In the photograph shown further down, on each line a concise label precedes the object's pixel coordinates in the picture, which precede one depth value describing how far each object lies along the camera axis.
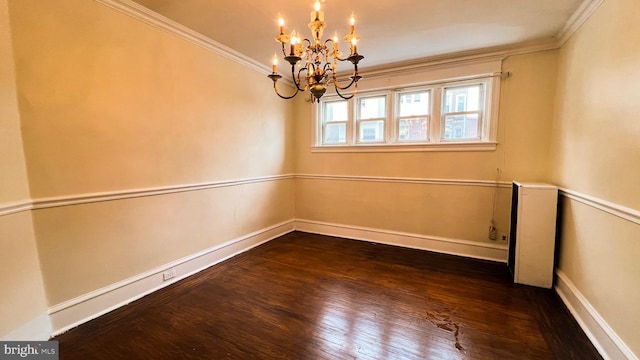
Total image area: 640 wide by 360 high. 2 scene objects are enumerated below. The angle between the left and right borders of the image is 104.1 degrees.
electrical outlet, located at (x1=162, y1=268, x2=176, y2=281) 2.59
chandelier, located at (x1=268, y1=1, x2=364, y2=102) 1.63
